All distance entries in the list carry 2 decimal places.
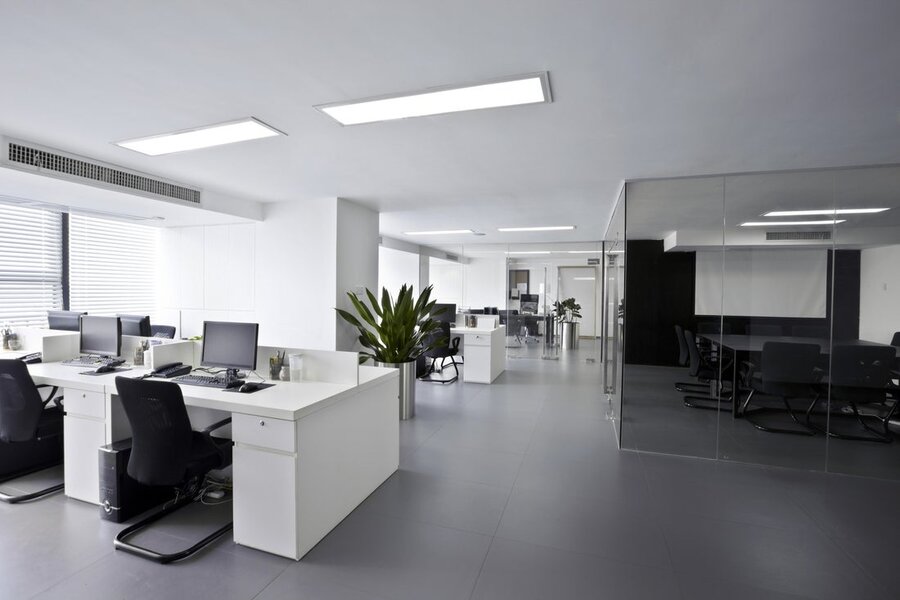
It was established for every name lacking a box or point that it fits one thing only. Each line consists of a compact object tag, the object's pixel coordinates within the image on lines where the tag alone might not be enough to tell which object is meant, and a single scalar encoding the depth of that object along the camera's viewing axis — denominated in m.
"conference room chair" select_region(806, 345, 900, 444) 3.46
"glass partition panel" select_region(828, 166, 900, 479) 3.37
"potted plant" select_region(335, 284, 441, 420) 4.71
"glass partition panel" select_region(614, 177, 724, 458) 3.99
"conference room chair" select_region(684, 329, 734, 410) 5.30
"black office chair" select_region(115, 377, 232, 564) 2.26
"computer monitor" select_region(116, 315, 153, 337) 4.18
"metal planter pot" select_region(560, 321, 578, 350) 10.40
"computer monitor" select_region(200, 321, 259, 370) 3.07
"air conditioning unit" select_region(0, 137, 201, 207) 3.11
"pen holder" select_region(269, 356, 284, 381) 3.12
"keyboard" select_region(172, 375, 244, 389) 2.83
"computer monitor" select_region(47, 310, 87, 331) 4.18
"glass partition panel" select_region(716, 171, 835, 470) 3.53
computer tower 2.58
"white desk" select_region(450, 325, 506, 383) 6.62
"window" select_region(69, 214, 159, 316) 5.53
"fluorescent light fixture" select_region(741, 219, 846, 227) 3.62
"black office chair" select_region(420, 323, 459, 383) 6.51
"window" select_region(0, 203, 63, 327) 4.71
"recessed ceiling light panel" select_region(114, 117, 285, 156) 2.82
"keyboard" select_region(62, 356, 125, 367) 3.52
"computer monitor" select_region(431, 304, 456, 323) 7.17
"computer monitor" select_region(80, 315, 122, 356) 3.65
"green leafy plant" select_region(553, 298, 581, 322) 9.79
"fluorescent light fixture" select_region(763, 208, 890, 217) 3.40
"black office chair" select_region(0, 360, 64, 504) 2.77
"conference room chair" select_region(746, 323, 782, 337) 3.69
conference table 3.55
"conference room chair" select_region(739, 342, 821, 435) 3.67
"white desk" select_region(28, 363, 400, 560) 2.25
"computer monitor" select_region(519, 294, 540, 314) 9.22
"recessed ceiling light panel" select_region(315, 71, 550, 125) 2.20
